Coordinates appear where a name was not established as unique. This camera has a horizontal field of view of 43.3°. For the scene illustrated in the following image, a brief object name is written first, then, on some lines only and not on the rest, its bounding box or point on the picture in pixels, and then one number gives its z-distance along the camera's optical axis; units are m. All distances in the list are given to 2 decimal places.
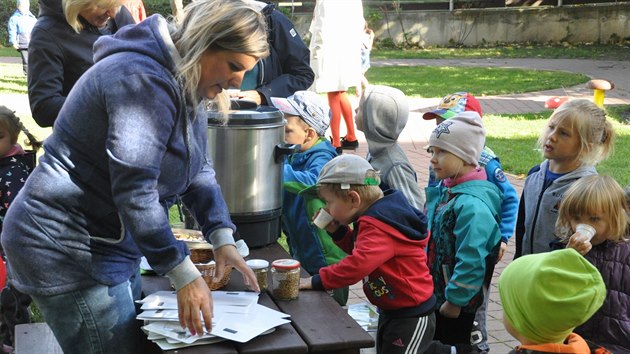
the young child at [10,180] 3.89
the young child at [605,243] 3.13
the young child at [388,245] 3.10
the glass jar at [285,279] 2.76
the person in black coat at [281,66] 4.43
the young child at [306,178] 3.82
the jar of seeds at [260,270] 2.83
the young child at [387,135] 3.92
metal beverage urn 3.30
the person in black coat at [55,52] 3.62
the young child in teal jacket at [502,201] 3.82
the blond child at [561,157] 3.67
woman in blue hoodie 2.13
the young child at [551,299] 2.29
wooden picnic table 2.36
